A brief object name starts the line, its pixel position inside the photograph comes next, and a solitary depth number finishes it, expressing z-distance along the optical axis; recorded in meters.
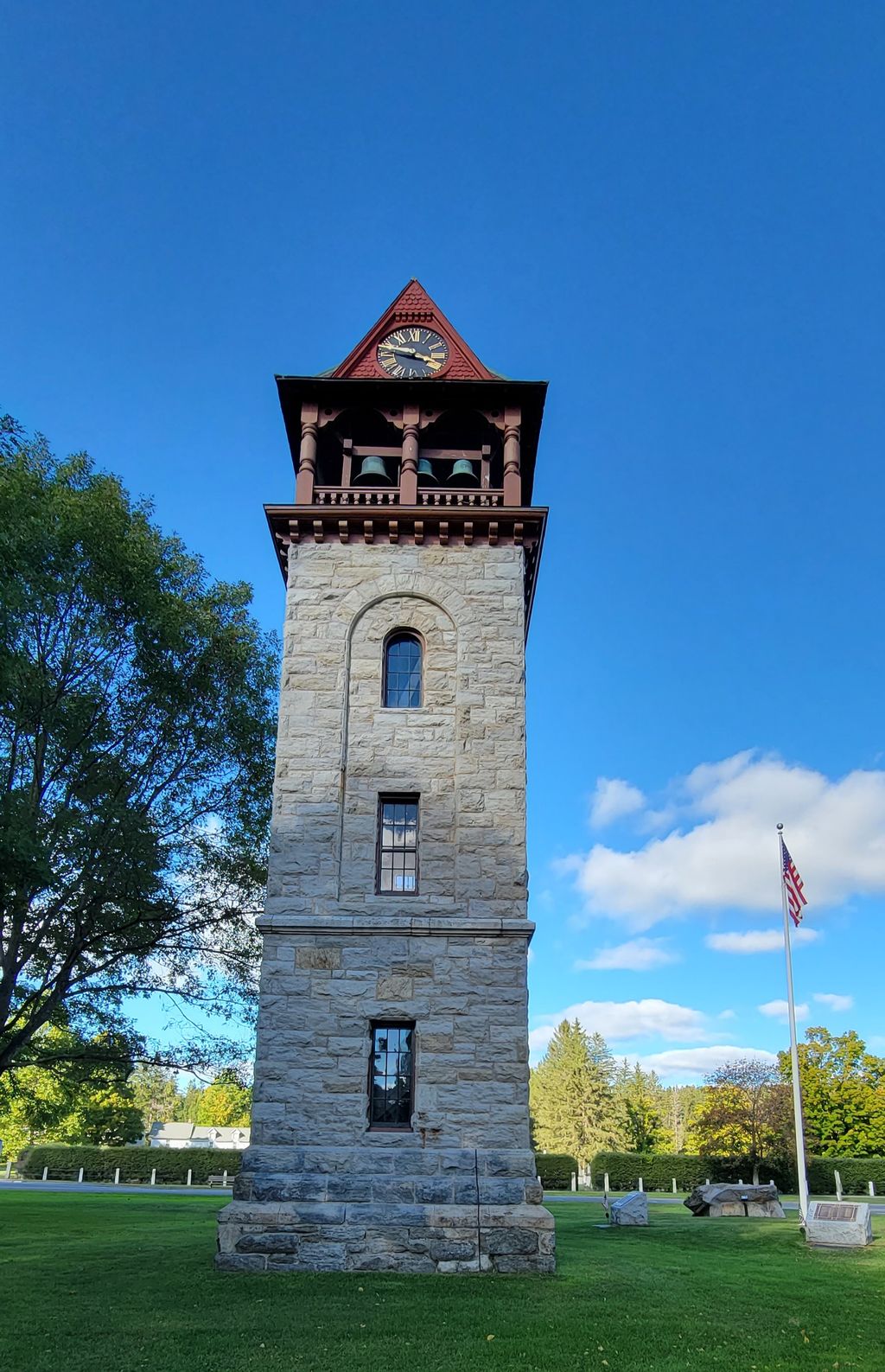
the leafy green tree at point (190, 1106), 114.51
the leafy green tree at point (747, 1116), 36.41
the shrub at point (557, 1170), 41.47
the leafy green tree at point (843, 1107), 51.19
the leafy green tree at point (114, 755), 16.69
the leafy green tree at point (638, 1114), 58.99
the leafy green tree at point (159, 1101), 82.88
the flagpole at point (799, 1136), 18.45
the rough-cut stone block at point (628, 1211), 20.73
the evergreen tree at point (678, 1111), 84.25
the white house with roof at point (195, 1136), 67.50
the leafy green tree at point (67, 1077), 19.34
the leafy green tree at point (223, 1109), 82.41
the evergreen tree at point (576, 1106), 56.06
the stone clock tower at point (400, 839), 13.48
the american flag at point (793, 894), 20.34
